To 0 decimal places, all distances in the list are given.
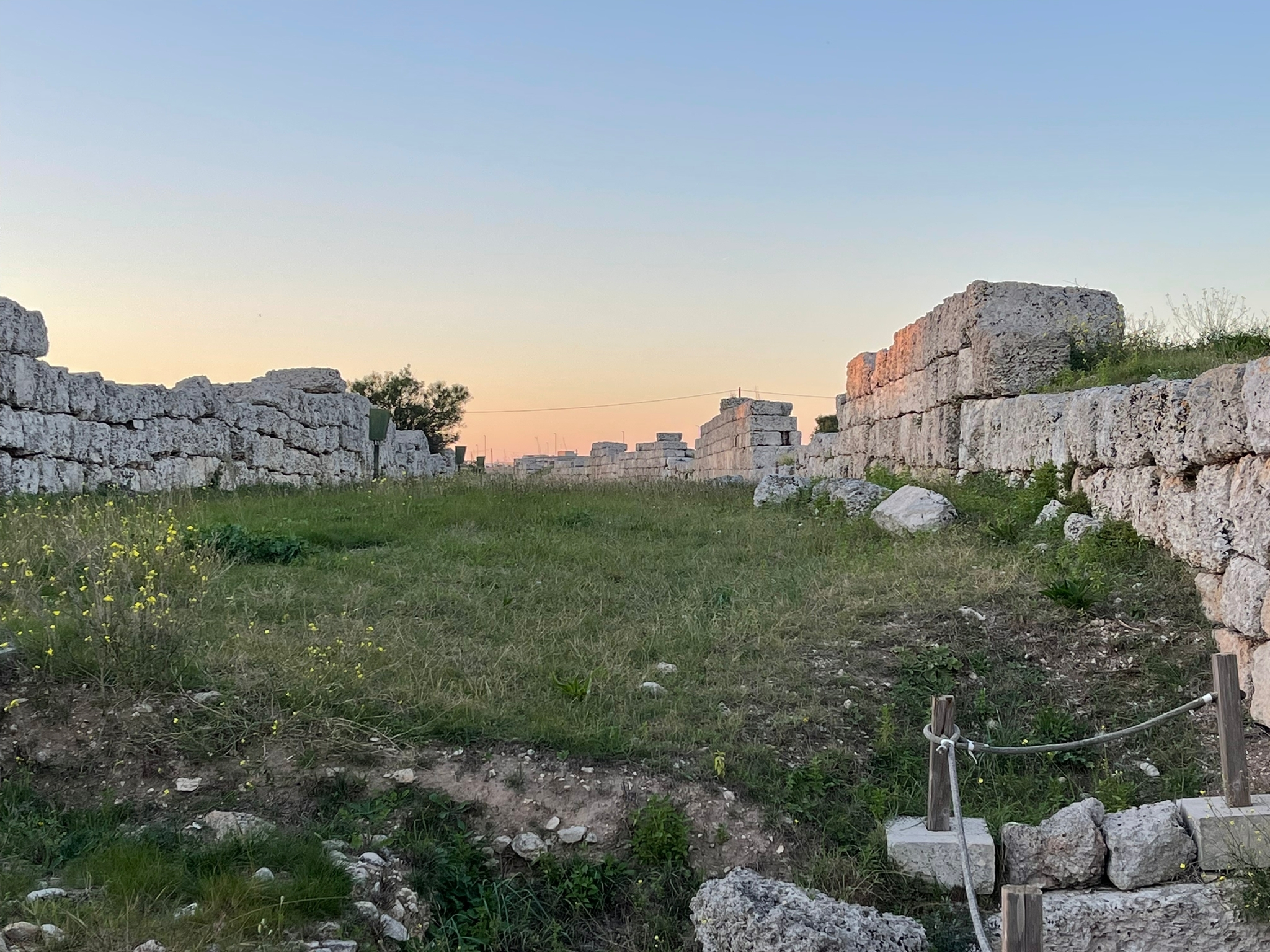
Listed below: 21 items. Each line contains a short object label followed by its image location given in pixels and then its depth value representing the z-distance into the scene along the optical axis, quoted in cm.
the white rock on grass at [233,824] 400
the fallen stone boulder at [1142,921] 420
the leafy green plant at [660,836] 429
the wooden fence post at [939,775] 424
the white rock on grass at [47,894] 331
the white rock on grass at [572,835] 436
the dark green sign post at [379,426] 1952
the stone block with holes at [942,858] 425
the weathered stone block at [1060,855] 430
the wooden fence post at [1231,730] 418
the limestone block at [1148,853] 426
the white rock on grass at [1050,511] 813
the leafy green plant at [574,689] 543
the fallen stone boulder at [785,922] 374
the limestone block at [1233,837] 420
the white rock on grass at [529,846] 428
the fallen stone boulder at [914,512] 895
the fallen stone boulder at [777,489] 1244
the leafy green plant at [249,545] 812
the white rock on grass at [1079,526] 744
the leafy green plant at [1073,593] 638
